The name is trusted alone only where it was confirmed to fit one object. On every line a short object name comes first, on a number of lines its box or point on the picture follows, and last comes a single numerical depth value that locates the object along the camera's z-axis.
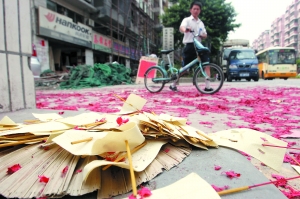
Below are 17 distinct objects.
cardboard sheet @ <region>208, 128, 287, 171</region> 1.13
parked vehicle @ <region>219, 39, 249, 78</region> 24.52
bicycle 4.89
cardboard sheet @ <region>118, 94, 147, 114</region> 1.73
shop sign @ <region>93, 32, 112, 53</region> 16.75
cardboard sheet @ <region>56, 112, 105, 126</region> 1.33
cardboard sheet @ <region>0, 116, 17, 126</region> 1.35
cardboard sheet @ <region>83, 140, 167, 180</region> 0.78
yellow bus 17.33
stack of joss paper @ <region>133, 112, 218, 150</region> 1.12
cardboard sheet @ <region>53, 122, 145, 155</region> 0.90
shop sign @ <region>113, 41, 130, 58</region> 19.50
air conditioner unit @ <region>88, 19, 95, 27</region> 16.70
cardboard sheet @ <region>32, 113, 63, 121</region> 1.62
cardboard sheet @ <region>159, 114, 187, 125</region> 1.38
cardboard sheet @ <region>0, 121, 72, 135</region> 1.11
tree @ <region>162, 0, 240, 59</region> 18.97
